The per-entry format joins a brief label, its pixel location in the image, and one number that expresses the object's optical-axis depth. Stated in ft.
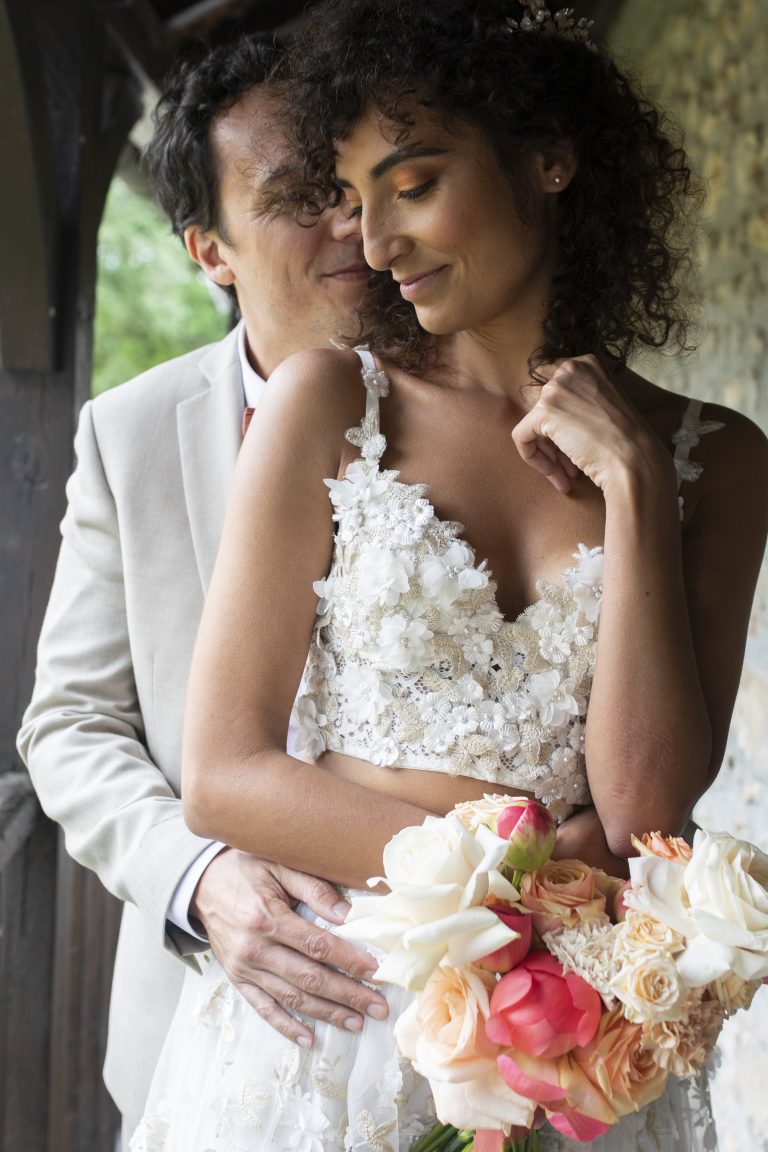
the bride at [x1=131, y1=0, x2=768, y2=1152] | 4.96
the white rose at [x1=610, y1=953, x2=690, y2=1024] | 3.47
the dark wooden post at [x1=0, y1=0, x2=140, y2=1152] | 9.16
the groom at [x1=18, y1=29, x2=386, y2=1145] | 5.91
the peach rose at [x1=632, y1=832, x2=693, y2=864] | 3.87
